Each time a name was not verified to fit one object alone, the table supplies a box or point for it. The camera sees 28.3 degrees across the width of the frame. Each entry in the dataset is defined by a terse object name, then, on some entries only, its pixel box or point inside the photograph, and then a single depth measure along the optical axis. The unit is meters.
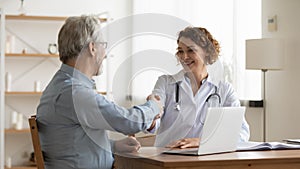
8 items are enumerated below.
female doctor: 3.02
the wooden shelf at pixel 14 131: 5.93
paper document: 2.53
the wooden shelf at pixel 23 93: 5.97
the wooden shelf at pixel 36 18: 6.04
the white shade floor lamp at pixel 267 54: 4.24
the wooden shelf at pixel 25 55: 5.97
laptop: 2.29
